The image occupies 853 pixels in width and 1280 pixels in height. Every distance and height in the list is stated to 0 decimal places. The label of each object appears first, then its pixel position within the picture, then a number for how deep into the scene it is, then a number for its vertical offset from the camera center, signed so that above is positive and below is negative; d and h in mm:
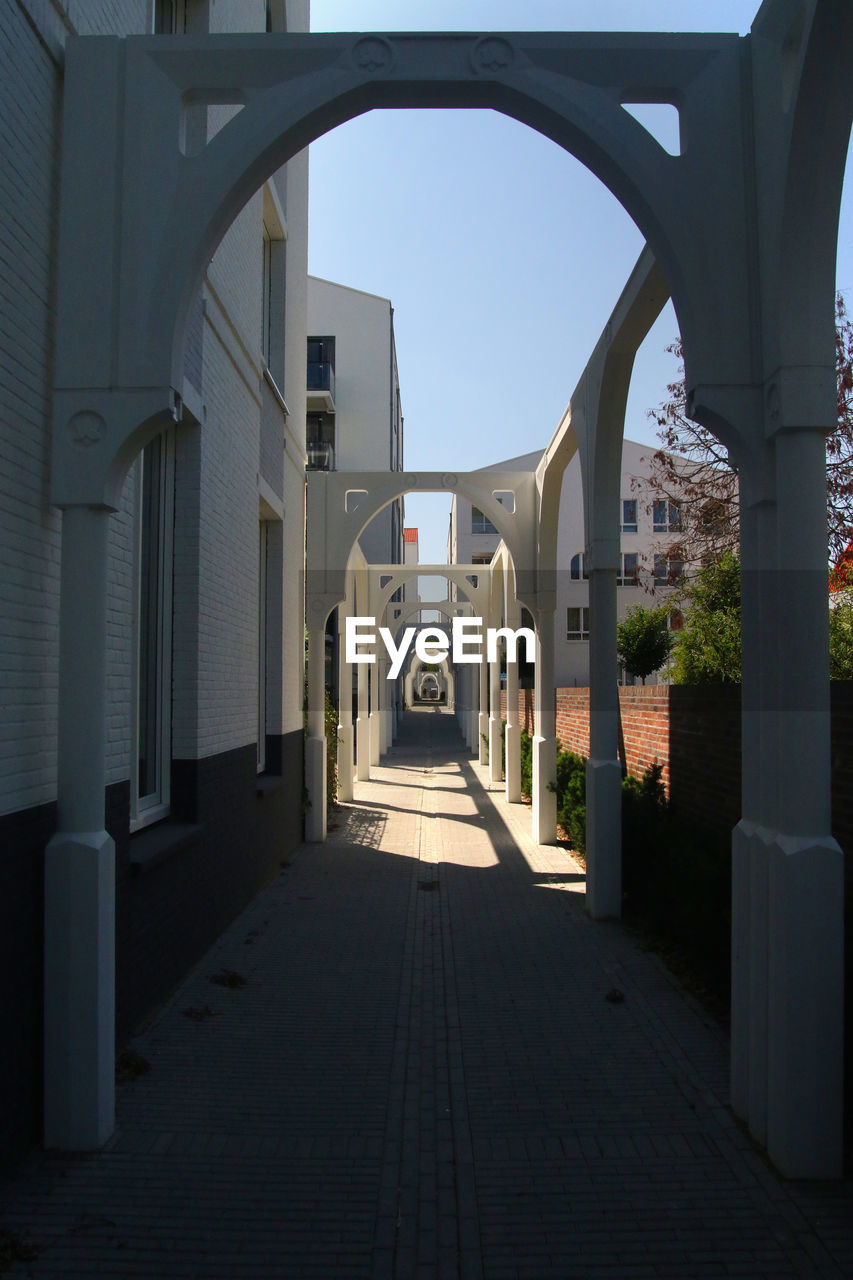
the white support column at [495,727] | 18750 -1059
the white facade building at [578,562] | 31859 +3744
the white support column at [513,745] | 15695 -1165
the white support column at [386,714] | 25747 -1155
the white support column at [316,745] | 11836 -890
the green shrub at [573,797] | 10141 -1324
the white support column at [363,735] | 19422 -1250
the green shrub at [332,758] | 14008 -1267
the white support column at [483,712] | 21547 -910
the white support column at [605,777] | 7680 -811
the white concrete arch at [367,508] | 12180 +2015
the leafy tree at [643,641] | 23078 +700
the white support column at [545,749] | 11281 -890
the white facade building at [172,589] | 3650 +472
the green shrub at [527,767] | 16019 -1537
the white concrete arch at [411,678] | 60619 -474
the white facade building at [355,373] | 33094 +9854
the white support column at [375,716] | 21938 -1006
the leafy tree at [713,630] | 11320 +485
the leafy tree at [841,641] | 9031 +289
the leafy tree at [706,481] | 12453 +2678
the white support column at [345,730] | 15984 -958
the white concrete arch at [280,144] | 3980 +2160
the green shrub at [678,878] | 5477 -1308
